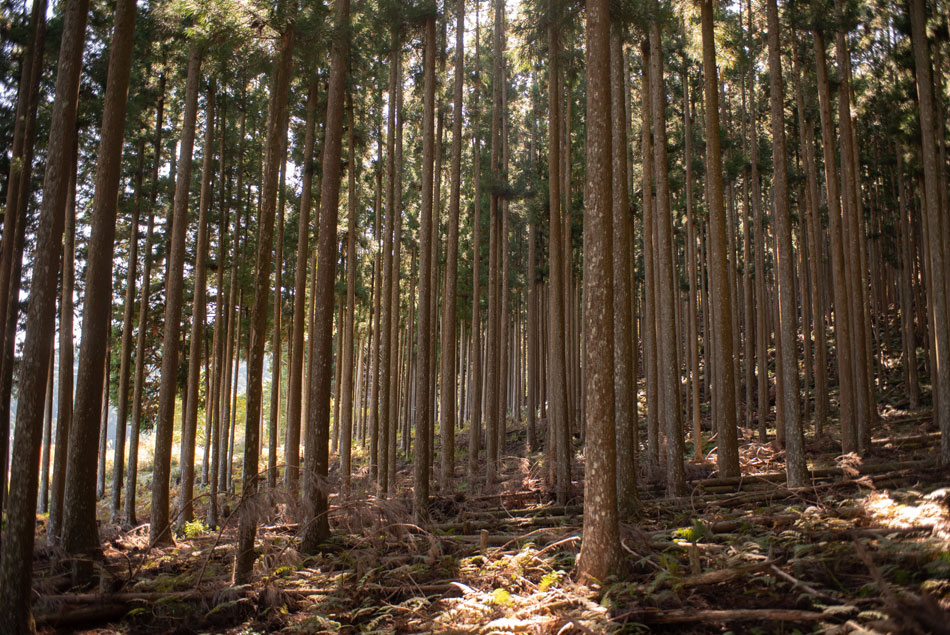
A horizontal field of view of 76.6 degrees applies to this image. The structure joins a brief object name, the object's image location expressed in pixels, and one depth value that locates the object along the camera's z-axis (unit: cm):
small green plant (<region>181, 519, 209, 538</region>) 1170
